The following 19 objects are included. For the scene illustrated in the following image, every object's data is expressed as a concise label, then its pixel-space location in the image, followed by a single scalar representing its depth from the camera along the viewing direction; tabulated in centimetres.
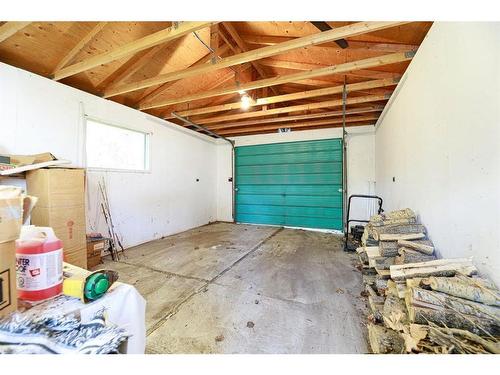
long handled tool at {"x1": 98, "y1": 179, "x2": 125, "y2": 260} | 334
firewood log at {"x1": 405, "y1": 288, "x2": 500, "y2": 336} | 99
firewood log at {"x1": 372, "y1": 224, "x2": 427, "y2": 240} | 198
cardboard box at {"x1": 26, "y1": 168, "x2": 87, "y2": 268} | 226
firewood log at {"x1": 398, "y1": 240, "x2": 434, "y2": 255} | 171
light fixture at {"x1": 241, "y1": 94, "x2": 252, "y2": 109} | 366
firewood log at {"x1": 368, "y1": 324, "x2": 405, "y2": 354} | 118
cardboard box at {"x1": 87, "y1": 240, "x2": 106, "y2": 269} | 279
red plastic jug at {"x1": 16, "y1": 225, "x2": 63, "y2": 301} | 65
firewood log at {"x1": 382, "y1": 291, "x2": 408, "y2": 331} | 122
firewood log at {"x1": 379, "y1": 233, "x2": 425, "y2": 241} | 191
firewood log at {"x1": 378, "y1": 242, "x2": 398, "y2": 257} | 195
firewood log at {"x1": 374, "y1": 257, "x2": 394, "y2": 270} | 196
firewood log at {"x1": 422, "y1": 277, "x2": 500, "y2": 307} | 105
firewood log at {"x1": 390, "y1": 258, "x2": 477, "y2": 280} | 129
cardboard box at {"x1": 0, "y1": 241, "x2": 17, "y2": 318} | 55
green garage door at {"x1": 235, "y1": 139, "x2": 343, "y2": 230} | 512
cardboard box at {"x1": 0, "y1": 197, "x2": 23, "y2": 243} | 54
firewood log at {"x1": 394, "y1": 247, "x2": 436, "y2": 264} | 167
